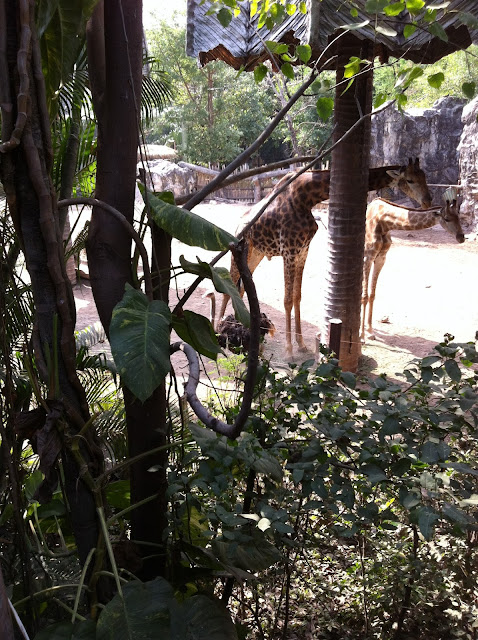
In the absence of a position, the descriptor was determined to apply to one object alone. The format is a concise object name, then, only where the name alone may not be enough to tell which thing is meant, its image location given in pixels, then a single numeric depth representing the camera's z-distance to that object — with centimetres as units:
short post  391
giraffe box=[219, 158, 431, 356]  534
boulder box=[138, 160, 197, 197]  1543
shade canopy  302
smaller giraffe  579
